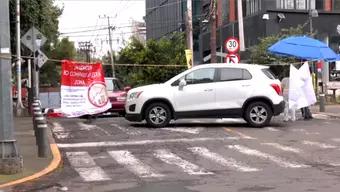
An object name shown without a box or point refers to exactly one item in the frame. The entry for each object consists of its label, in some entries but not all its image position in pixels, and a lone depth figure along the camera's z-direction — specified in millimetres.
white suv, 18094
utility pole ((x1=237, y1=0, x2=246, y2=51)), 38875
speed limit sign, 26031
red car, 24609
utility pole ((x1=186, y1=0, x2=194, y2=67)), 37906
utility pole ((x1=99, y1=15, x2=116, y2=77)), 85056
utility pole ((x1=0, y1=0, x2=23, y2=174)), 11203
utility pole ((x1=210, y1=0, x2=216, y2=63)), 27766
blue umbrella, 21719
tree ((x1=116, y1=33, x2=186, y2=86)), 40594
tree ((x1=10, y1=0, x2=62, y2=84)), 26328
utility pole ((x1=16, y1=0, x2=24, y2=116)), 25312
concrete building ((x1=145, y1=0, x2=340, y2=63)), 41000
